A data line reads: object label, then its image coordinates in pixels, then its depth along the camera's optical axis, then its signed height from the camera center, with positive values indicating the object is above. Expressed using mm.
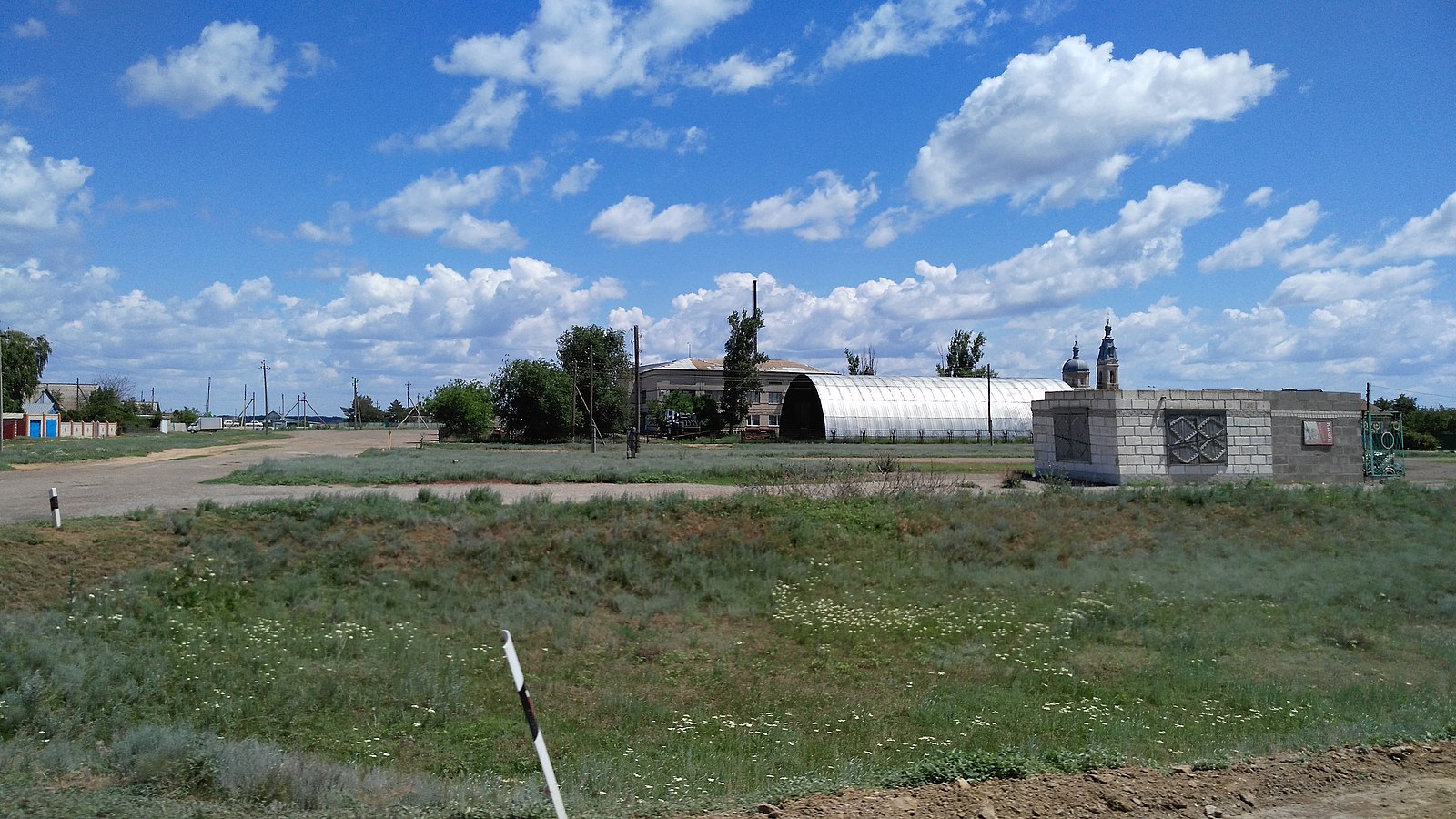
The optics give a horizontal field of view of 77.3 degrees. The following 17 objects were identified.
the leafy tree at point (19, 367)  92438 +7022
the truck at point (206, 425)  115031 +921
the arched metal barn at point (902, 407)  72000 +1150
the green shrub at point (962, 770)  6715 -2619
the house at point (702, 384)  102188 +4627
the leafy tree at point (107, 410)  106625 +2743
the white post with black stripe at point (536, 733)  5418 -1869
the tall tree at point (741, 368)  86000 +5295
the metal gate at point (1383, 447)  32250 -1197
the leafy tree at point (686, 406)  92562 +1937
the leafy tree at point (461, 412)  74750 +1312
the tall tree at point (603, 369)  82325 +5544
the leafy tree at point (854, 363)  122062 +7888
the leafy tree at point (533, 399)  75812 +2286
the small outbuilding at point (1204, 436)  28578 -642
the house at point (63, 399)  102994 +4663
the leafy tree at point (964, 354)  115812 +8442
